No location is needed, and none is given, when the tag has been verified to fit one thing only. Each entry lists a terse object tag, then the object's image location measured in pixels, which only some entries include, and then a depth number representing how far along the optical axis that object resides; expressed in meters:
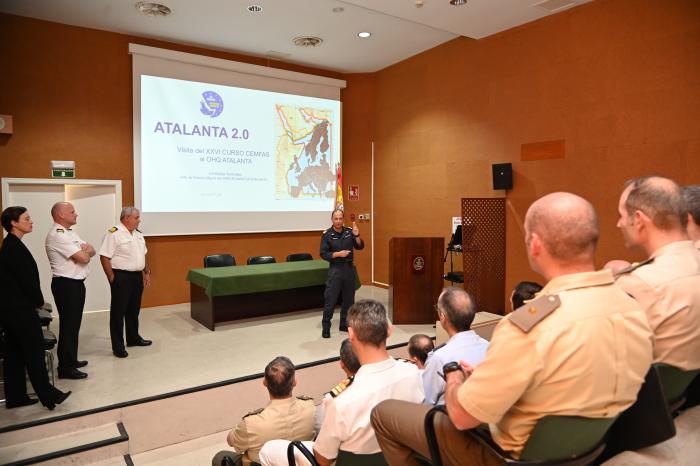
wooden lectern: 5.55
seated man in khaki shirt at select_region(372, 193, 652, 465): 1.26
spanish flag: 7.87
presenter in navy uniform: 5.23
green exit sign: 5.89
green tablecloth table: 5.32
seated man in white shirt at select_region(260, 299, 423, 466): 1.78
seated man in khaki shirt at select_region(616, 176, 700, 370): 1.73
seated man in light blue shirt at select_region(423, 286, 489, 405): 2.21
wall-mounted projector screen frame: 6.40
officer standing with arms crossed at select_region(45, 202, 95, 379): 3.80
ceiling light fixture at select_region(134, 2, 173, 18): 5.40
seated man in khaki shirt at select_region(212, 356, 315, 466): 2.25
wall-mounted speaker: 5.88
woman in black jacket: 3.13
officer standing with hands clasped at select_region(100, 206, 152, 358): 4.33
